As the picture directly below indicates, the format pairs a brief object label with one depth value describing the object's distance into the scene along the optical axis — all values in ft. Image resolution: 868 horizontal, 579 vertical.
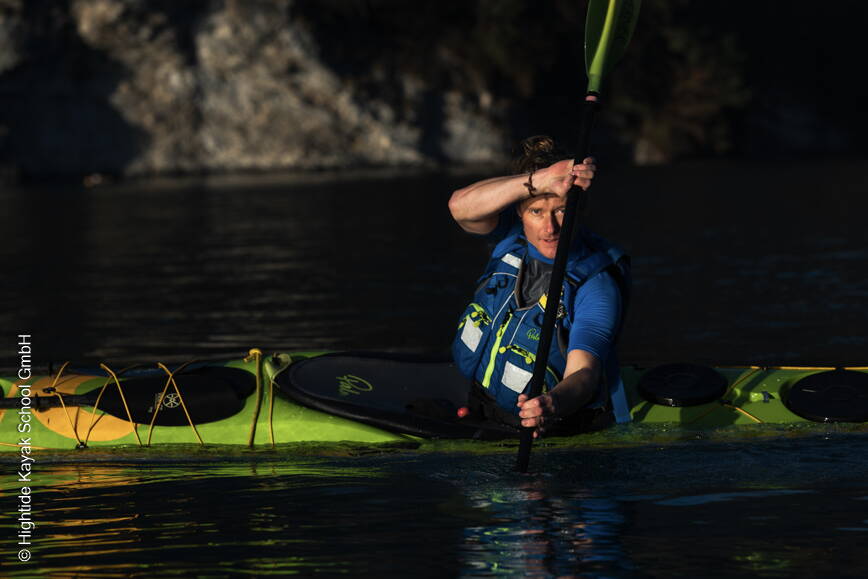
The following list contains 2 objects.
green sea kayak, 44.32
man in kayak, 36.24
